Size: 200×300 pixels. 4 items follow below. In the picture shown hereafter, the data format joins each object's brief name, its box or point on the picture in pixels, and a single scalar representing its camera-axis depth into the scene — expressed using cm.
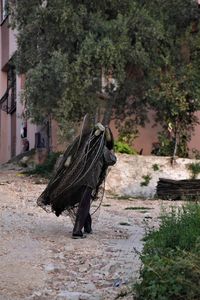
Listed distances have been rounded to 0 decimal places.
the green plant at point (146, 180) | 1661
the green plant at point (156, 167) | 1688
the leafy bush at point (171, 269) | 465
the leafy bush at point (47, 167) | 1855
